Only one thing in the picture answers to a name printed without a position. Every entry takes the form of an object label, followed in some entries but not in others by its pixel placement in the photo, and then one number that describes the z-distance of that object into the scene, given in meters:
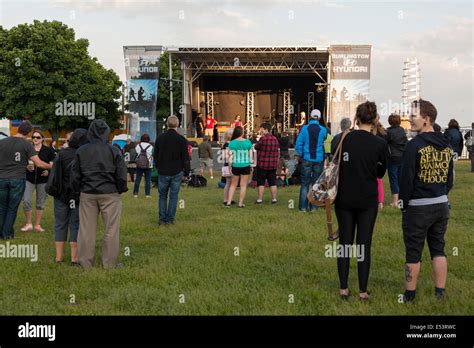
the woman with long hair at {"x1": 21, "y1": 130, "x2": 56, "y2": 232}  8.91
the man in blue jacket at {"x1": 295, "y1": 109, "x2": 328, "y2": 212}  10.33
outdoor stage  27.31
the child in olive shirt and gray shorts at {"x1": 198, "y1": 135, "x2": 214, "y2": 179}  18.94
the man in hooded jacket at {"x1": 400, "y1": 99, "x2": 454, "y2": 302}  4.75
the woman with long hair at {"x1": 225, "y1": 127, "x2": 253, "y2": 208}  11.03
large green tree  36.06
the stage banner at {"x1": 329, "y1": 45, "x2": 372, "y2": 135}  25.73
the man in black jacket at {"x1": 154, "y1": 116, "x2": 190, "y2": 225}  9.26
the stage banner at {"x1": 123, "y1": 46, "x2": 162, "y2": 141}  27.44
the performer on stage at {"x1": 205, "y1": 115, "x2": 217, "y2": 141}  27.84
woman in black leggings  4.90
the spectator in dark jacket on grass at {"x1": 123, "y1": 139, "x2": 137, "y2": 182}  17.62
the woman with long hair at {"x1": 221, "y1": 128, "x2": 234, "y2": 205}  11.84
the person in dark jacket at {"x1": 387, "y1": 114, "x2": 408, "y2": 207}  10.50
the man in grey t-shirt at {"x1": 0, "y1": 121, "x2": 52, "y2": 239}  8.18
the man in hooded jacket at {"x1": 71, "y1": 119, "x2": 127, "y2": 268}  6.43
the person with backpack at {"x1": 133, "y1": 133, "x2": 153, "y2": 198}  13.59
